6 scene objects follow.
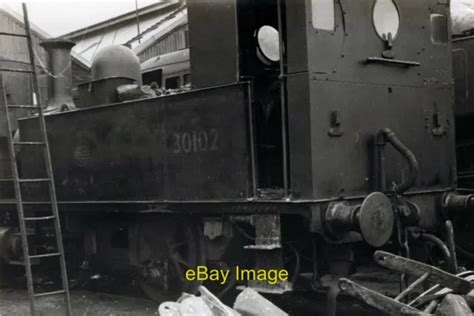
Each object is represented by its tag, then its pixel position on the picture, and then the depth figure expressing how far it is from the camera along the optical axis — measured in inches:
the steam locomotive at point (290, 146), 220.2
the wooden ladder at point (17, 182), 215.5
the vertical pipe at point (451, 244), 230.8
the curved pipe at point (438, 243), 238.5
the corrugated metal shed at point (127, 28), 782.5
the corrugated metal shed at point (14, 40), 423.0
